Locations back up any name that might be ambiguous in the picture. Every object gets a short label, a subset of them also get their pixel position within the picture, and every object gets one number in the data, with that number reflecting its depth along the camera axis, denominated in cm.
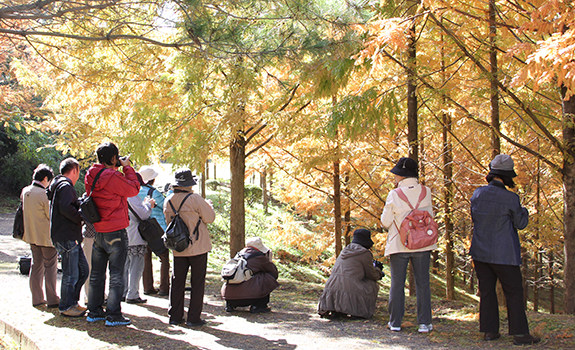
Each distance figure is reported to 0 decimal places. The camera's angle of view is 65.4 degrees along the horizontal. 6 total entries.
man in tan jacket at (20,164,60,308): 528
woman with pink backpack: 474
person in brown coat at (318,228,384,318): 555
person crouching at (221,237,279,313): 579
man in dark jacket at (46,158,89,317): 485
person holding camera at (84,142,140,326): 447
